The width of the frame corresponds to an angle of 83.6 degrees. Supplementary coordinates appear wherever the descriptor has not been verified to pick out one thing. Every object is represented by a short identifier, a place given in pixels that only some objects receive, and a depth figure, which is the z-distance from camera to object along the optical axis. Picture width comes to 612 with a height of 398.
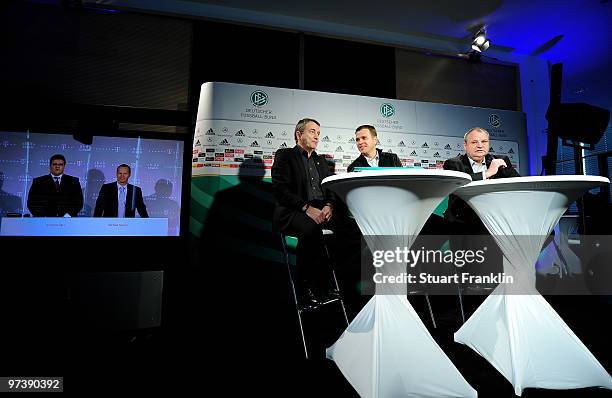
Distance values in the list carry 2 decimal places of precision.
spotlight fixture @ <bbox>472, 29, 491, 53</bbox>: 4.70
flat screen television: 2.54
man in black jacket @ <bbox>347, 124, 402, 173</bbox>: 3.01
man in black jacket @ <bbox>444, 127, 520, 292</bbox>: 2.24
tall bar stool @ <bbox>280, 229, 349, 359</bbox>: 1.96
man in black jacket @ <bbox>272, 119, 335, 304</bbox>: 2.24
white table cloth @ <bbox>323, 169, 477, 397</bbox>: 1.25
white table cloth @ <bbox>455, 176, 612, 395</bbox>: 1.35
